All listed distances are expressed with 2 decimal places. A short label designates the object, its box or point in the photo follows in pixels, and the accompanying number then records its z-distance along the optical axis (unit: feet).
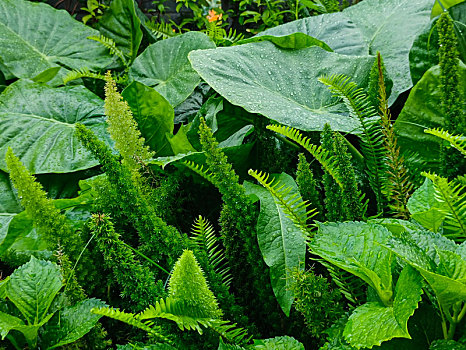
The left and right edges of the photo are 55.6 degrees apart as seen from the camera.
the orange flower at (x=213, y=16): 7.02
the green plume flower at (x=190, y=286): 1.81
